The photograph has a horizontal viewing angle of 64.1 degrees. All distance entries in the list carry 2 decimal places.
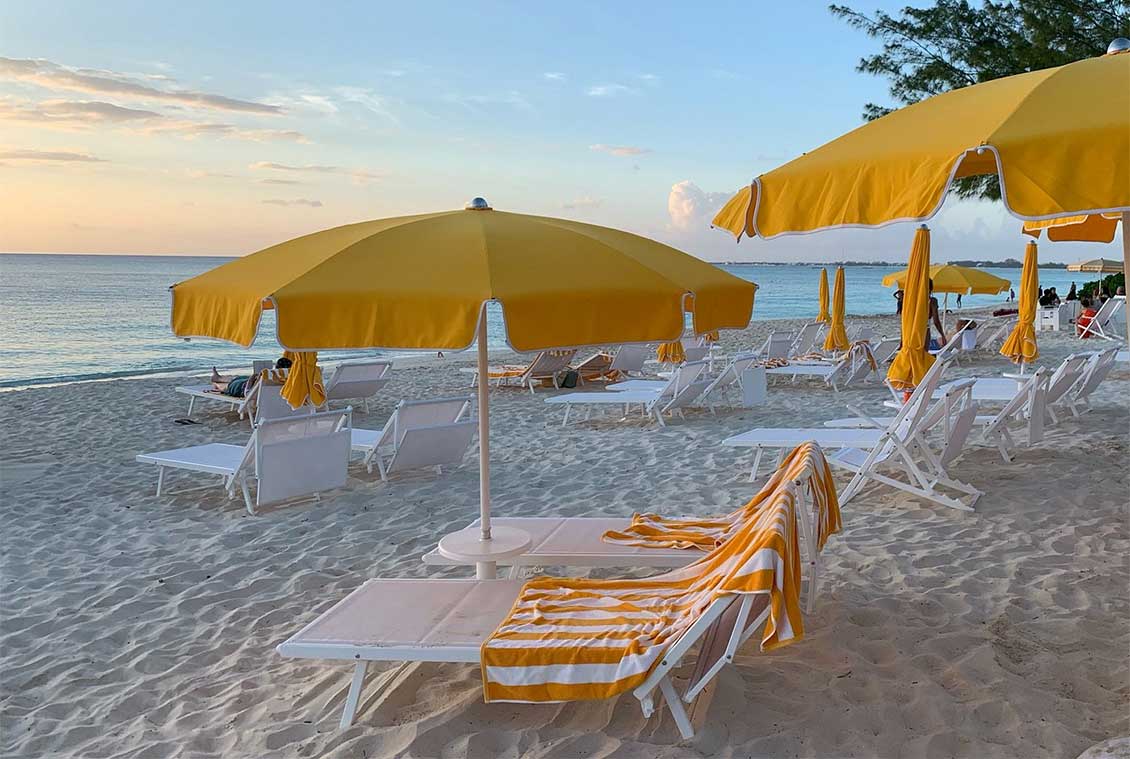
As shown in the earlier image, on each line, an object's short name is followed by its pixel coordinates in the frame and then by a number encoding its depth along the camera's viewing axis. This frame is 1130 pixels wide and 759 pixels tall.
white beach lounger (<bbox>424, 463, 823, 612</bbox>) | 3.83
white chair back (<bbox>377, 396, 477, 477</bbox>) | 7.10
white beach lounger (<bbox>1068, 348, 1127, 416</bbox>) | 8.98
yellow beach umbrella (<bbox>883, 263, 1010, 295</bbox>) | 18.50
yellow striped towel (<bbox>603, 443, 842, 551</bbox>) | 3.61
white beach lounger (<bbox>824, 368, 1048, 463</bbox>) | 6.96
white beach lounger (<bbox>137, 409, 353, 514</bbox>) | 6.32
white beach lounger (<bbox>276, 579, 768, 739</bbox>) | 2.78
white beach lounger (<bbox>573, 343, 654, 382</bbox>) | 13.91
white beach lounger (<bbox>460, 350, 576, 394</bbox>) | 13.05
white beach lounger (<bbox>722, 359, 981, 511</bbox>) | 5.85
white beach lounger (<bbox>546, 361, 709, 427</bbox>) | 9.91
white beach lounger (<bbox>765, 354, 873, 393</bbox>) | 12.54
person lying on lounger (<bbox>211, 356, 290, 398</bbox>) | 10.97
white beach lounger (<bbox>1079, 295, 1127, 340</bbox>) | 19.97
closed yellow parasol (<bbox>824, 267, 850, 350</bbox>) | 15.33
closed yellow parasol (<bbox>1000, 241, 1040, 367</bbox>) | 10.15
